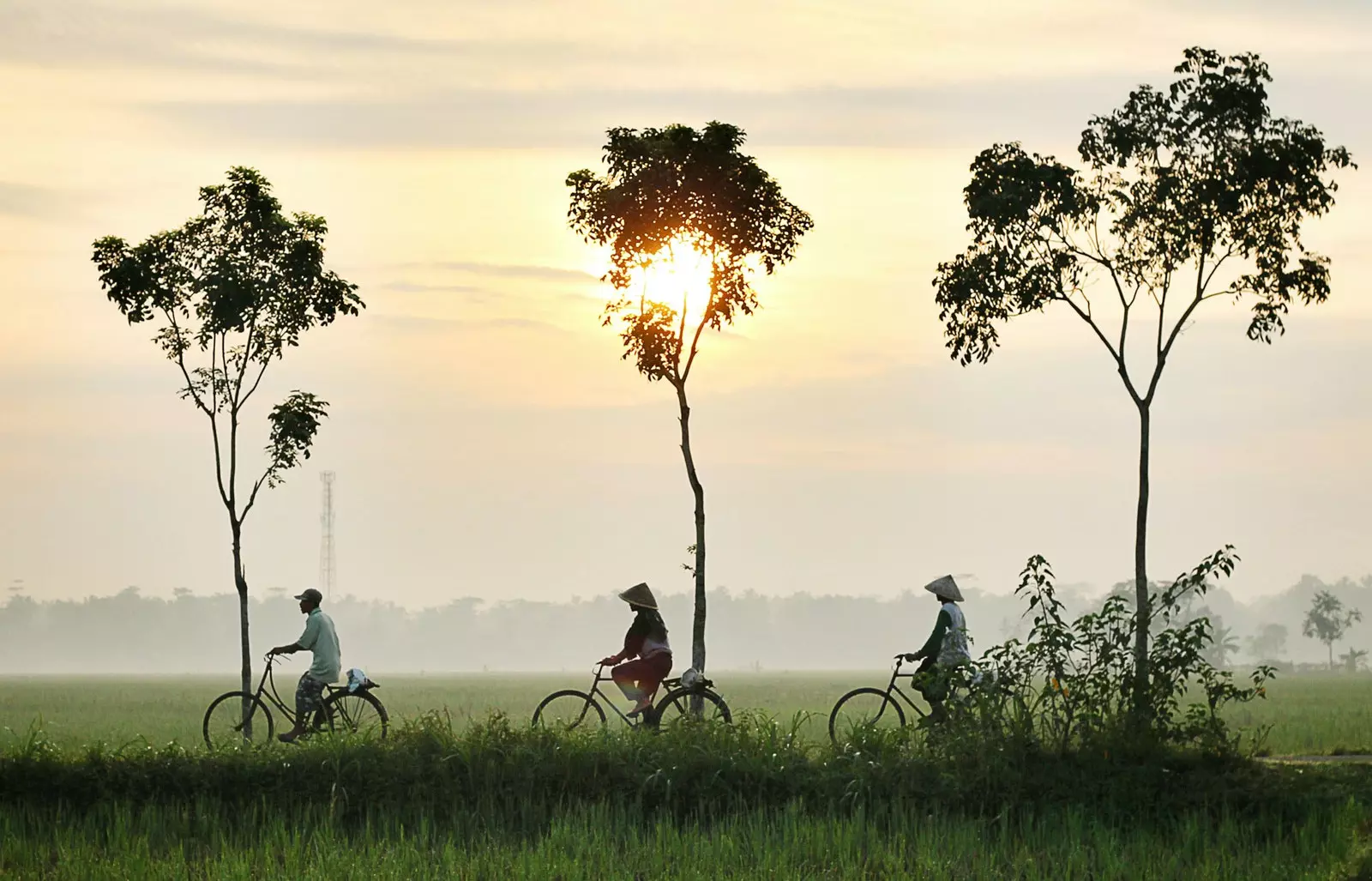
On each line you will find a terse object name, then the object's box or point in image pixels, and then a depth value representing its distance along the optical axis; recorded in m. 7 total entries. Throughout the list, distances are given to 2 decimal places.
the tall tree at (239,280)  27.41
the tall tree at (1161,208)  24.16
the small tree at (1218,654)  112.69
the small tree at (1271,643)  189.62
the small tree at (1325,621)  122.62
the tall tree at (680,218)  26.98
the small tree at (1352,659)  119.25
